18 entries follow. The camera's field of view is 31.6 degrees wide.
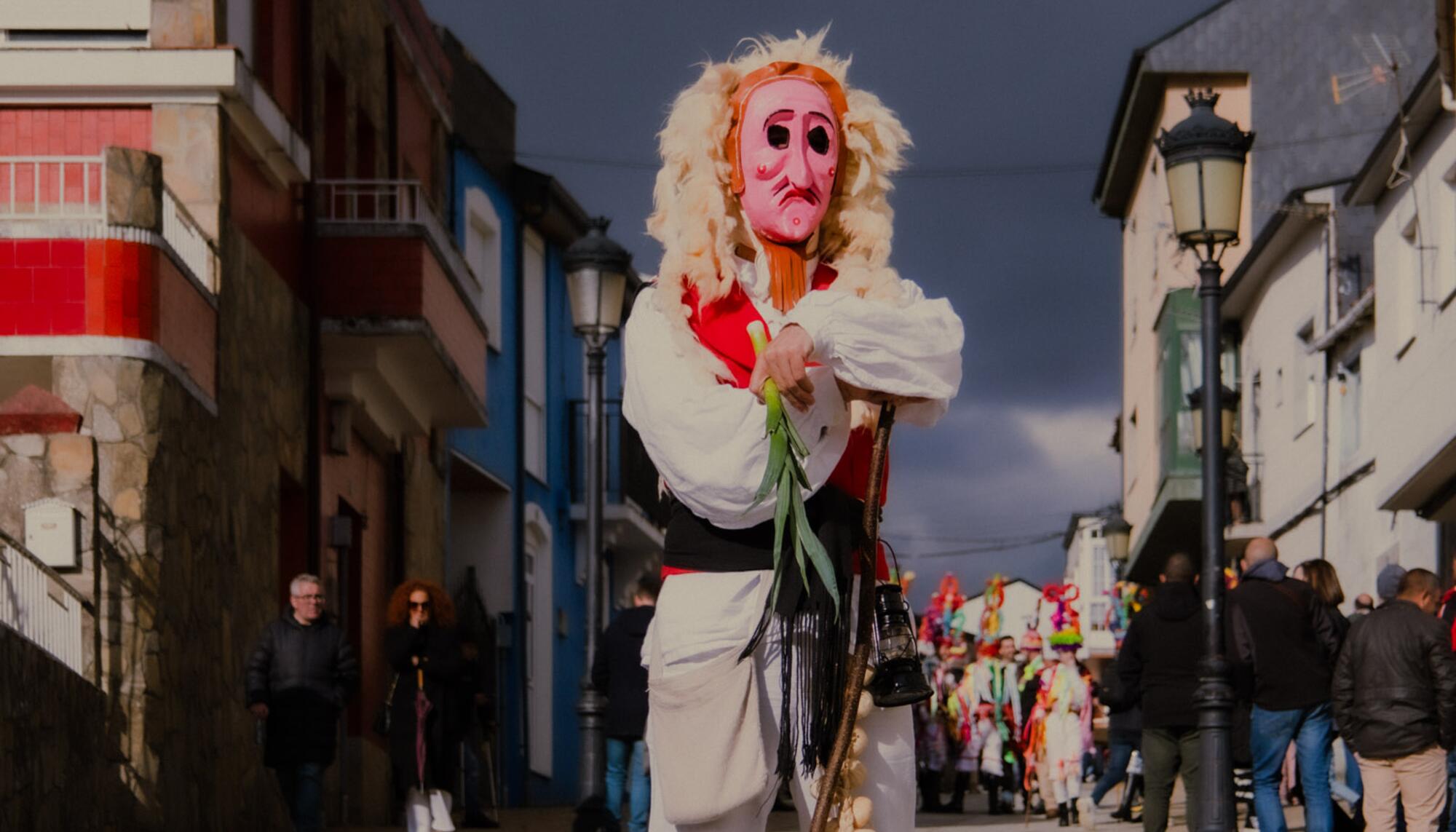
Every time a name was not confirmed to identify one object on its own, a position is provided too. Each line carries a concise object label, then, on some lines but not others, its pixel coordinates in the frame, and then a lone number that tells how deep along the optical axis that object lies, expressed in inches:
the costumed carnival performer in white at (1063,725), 740.0
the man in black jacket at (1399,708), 485.4
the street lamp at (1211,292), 490.3
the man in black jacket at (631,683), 553.9
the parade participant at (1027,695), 804.6
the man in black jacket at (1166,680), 526.0
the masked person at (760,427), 193.3
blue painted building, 1125.1
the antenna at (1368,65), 1257.4
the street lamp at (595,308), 655.8
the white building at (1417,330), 852.0
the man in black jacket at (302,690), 532.4
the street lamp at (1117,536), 1272.1
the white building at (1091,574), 2938.0
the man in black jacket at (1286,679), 515.5
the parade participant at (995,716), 892.6
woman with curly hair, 571.8
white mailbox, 538.0
